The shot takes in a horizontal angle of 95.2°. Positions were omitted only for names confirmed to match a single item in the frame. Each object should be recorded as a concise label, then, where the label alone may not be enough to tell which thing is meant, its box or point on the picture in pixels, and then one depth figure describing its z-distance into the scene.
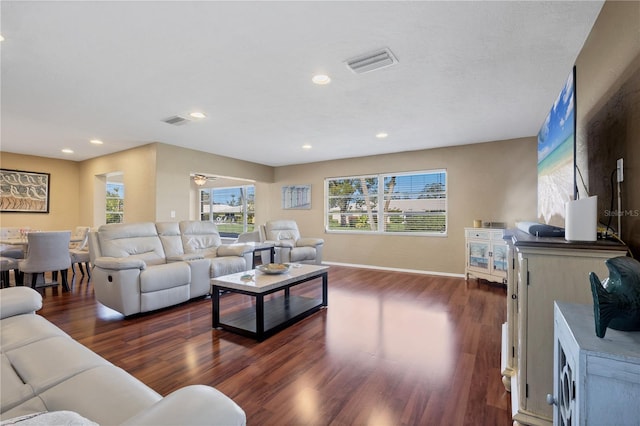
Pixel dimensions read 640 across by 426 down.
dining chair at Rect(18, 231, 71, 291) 3.95
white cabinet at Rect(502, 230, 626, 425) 1.36
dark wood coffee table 2.65
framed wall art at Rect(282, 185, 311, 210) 6.99
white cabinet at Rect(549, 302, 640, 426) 0.74
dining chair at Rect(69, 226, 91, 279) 4.78
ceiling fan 7.04
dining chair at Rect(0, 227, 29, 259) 4.33
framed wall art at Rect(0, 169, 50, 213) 5.66
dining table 4.30
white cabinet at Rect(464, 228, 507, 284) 4.43
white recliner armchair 5.36
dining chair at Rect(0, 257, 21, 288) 3.94
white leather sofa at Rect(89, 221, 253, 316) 3.10
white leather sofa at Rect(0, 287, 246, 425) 0.60
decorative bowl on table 3.18
